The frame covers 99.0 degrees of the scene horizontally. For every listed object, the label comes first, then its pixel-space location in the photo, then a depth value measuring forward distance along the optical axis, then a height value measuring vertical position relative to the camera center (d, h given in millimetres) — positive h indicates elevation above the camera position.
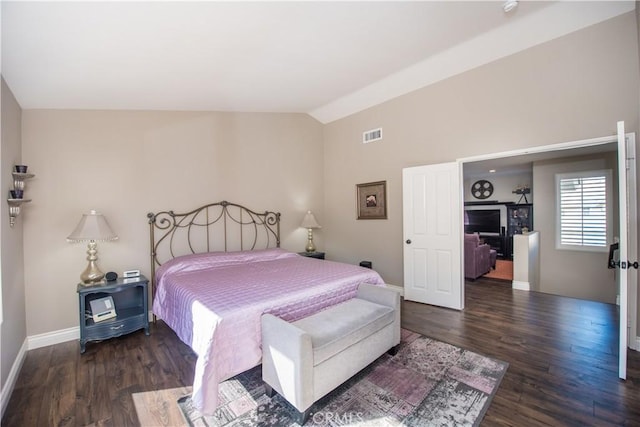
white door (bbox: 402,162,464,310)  3732 -376
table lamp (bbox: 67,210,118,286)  2814 -215
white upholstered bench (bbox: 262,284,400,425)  1765 -1003
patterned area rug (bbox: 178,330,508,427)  1810 -1386
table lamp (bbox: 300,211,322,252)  4906 -265
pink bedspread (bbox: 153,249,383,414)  1863 -737
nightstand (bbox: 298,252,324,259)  4858 -787
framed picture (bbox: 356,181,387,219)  4617 +164
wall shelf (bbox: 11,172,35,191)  2556 +356
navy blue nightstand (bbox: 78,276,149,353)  2752 -1112
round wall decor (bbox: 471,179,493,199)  8336 +565
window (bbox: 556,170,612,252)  4699 -100
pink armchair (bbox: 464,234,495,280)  5266 -981
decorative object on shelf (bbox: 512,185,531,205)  7569 +425
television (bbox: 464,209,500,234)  8273 -432
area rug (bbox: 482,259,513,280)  5720 -1498
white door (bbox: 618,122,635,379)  2111 -386
